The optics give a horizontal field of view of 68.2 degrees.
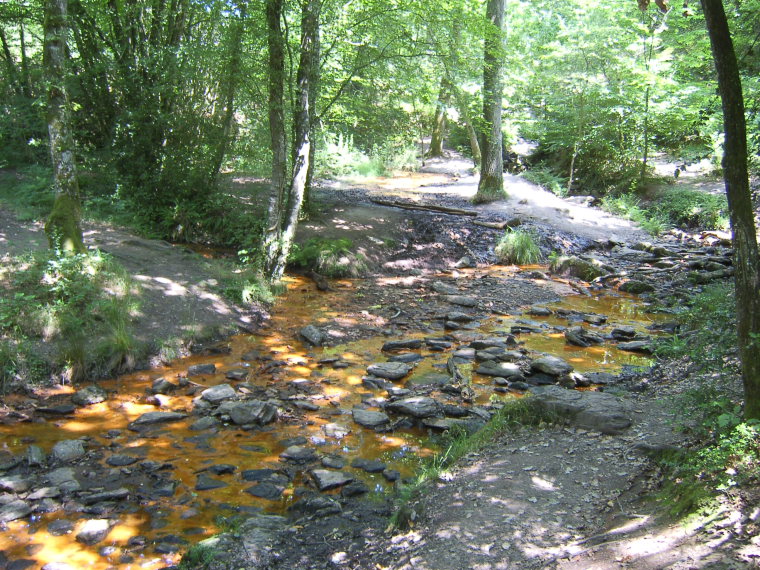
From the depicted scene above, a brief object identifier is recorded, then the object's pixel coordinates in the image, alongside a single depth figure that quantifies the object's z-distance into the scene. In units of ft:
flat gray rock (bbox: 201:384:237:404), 21.67
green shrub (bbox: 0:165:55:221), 35.47
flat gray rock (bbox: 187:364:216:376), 24.40
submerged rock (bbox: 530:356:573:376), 24.26
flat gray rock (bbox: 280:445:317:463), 17.88
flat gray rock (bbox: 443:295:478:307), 34.96
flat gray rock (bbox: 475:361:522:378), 24.58
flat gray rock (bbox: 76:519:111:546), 13.69
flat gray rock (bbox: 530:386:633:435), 15.93
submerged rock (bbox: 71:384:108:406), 21.16
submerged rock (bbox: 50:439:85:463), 17.28
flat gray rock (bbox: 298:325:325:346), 28.52
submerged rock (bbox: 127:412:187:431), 19.81
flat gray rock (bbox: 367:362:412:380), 24.57
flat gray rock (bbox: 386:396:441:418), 20.62
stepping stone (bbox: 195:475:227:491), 16.17
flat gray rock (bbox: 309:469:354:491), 16.19
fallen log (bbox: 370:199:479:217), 51.83
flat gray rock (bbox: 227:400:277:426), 20.12
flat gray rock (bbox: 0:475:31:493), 15.42
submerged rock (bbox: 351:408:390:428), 20.22
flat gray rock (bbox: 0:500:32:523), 14.29
